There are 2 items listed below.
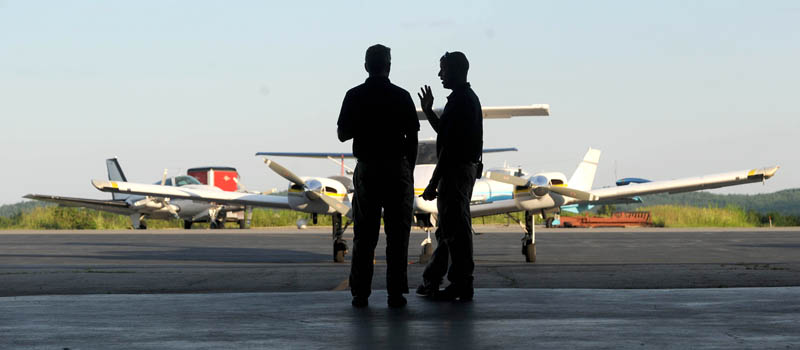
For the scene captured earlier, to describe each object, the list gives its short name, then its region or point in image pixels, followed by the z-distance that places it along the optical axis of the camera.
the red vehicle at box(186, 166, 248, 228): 60.39
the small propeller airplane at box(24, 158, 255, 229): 49.69
